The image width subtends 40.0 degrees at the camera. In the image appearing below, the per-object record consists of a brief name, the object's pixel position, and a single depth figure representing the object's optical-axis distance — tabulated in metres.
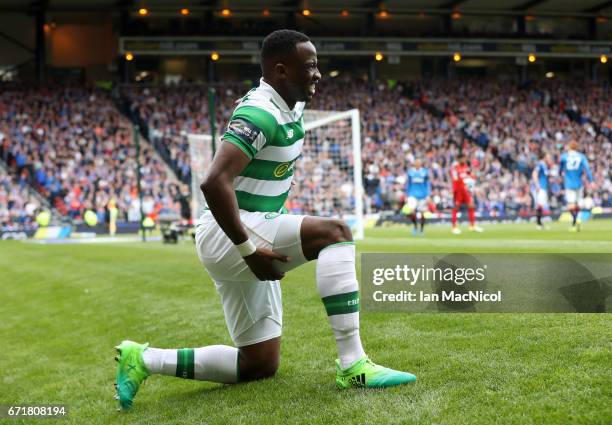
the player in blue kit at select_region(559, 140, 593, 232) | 22.27
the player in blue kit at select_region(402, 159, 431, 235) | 23.94
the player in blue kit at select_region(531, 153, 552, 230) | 23.38
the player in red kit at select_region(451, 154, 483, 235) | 23.12
